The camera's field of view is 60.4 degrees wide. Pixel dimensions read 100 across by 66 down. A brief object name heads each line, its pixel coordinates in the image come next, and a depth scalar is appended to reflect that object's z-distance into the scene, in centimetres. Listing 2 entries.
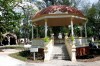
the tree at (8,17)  1399
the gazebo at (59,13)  960
